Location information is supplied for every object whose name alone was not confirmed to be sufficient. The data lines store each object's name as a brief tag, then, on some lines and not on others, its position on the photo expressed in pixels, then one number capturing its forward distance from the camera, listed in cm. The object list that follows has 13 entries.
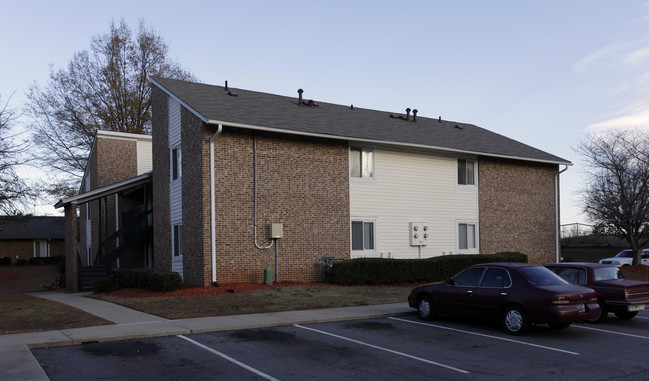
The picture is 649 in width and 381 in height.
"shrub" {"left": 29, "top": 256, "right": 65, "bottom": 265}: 5125
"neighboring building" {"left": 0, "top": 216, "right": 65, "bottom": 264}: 5331
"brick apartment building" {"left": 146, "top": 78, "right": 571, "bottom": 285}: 1981
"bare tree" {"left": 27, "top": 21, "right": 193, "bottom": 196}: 4044
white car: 3441
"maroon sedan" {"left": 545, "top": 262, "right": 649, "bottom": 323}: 1295
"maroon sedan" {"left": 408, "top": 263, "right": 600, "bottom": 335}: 1124
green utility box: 1945
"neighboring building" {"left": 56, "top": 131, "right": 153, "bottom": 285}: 2594
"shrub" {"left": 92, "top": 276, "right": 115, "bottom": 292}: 2142
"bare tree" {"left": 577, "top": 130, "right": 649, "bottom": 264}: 3158
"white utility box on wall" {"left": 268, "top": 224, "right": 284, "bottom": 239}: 2011
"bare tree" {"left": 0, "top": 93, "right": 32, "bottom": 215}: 1892
